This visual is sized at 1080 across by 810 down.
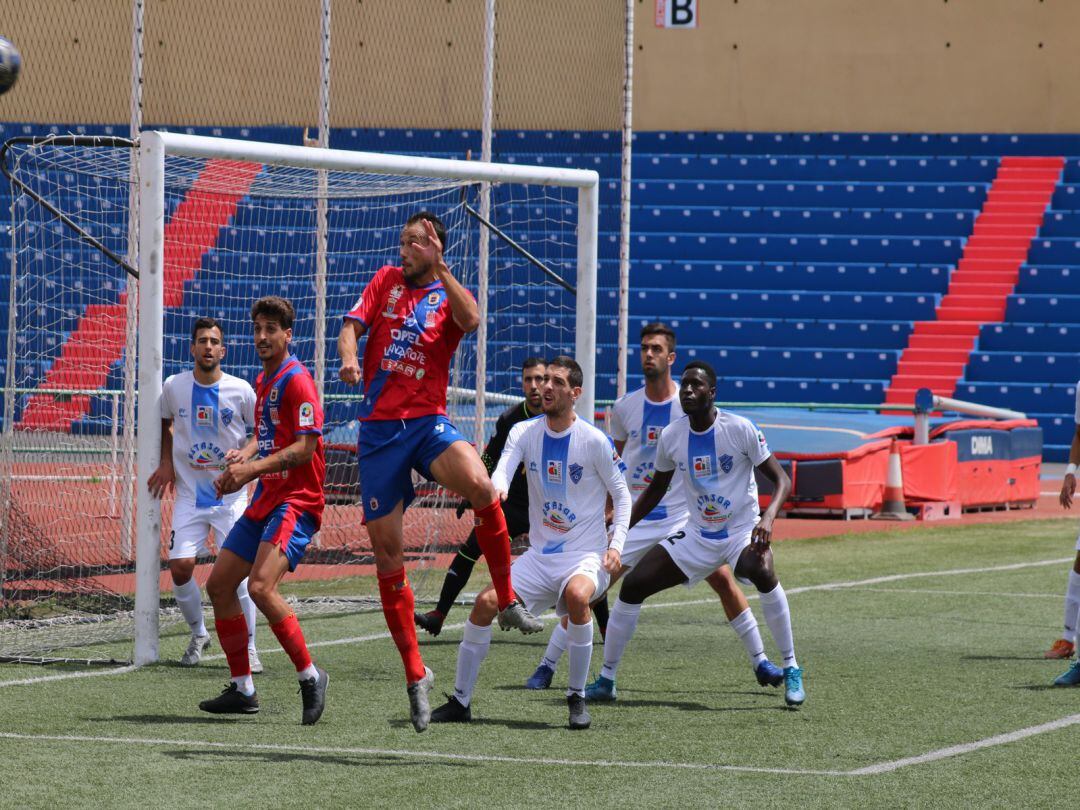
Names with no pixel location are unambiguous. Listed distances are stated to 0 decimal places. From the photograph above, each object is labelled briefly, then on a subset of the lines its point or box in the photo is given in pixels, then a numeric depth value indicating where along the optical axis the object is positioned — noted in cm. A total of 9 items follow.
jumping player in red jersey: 1487
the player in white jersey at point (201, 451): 1977
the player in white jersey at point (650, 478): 1781
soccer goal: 2103
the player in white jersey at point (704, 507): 1728
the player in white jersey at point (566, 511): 1591
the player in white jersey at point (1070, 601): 1984
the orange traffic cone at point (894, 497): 3931
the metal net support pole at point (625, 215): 2872
